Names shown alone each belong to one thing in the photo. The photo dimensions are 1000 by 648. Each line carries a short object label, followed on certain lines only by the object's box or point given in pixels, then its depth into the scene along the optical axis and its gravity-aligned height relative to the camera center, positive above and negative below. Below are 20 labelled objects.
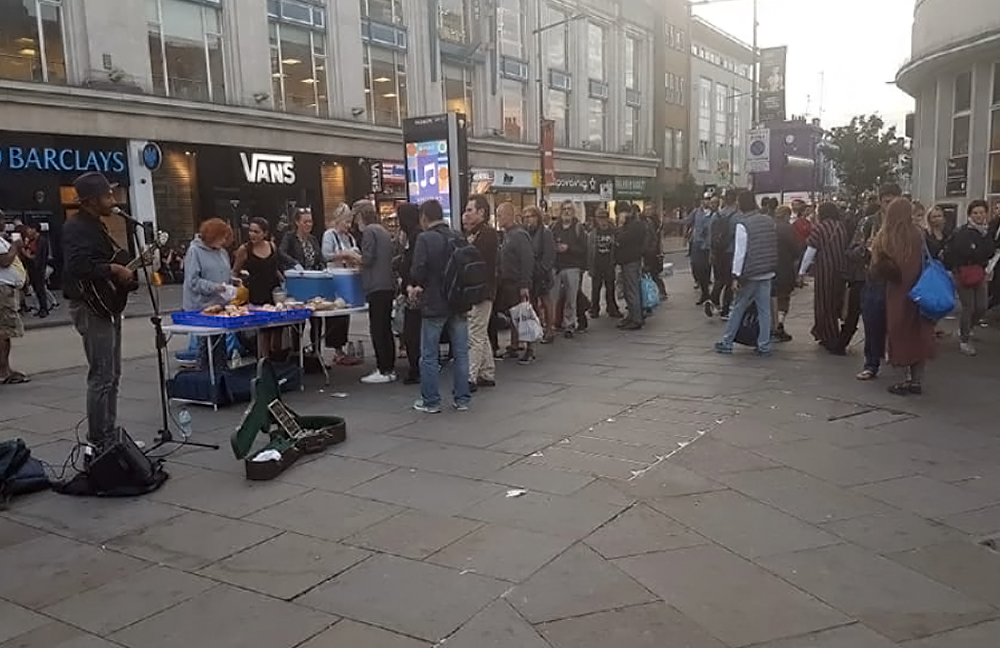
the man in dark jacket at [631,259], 11.26 -0.74
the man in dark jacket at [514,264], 8.97 -0.61
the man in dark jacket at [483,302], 7.70 -0.86
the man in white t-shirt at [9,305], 8.77 -0.87
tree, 32.62 +1.86
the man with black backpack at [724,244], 11.77 -0.60
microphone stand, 5.97 -1.09
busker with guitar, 5.21 -0.44
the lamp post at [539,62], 36.47 +6.83
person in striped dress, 9.23 -0.77
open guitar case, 5.36 -1.56
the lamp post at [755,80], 29.20 +4.82
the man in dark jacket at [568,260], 10.74 -0.71
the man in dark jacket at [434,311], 6.75 -0.83
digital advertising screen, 14.87 +0.77
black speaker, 5.08 -1.57
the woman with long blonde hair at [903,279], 7.07 -0.72
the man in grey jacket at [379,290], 8.09 -0.77
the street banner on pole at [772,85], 30.91 +4.59
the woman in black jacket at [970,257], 8.95 -0.69
